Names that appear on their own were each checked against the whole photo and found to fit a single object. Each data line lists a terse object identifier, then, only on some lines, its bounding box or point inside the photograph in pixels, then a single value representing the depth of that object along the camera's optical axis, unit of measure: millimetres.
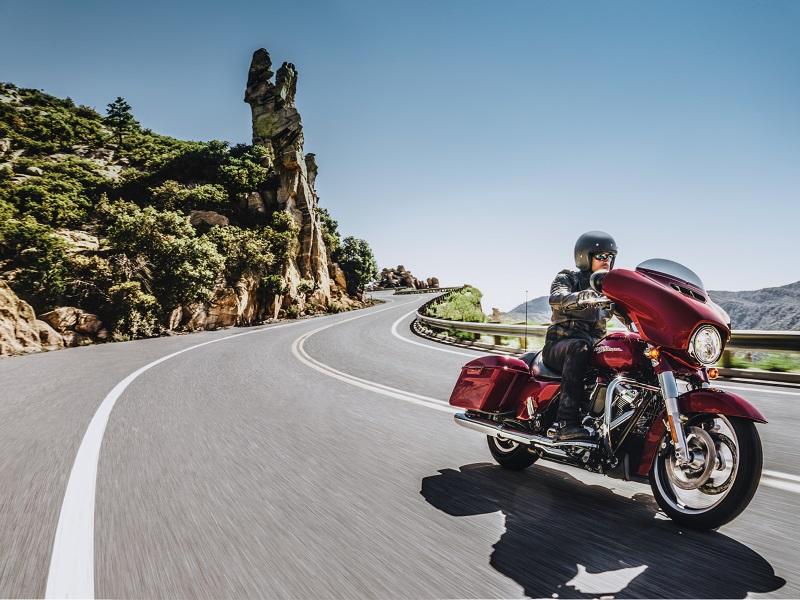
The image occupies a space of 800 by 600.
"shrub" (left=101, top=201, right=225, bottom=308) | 21516
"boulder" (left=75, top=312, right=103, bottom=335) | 18281
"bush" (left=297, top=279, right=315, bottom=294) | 37219
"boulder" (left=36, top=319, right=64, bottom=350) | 16094
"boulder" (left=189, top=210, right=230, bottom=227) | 33125
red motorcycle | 2402
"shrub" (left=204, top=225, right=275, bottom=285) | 28531
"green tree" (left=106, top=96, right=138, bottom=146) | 51969
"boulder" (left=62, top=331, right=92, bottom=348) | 17261
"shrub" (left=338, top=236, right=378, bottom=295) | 51000
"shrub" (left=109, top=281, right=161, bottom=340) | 19438
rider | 3098
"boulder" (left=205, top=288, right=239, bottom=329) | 26078
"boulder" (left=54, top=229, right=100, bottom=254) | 23470
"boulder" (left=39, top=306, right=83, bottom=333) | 17453
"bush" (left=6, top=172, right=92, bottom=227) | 27578
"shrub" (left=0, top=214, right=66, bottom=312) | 17656
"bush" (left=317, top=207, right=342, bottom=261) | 49031
